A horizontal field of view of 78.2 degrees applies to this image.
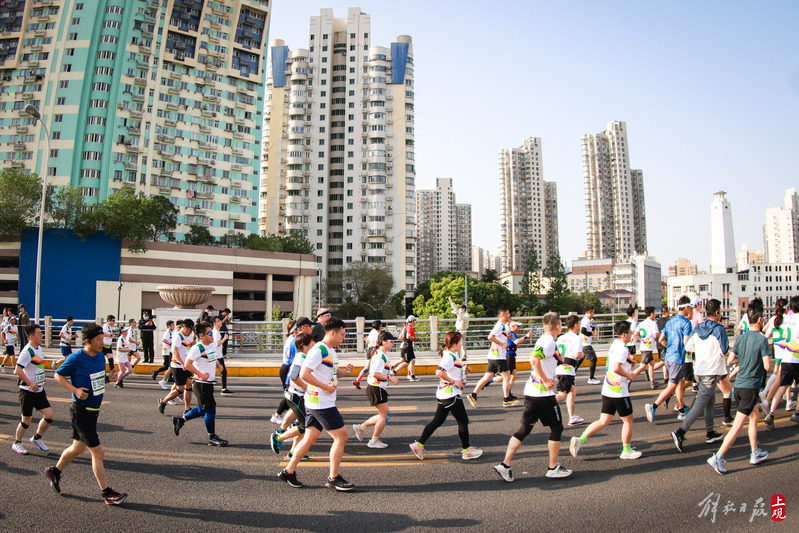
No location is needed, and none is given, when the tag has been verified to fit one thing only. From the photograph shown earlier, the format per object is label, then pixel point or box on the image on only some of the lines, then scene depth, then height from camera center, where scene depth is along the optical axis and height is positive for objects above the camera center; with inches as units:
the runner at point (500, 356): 420.5 -41.7
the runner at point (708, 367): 279.6 -34.0
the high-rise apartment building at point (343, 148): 3698.3 +1237.9
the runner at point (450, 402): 269.3 -52.0
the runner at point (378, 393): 298.7 -51.8
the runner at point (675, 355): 335.9 -33.1
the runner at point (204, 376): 305.4 -43.9
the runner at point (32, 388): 290.5 -48.2
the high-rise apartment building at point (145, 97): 2556.6 +1175.0
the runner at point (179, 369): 390.0 -48.8
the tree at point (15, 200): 1839.3 +409.3
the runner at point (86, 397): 216.5 -40.5
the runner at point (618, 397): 258.5 -47.5
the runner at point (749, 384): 245.8 -39.2
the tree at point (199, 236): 2669.8 +390.4
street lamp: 844.5 +252.1
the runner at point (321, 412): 228.1 -49.0
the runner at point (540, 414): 238.1 -52.1
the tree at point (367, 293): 3026.6 +92.2
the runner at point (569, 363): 341.2 -39.9
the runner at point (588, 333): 432.8 -22.3
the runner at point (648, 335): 454.0 -25.6
